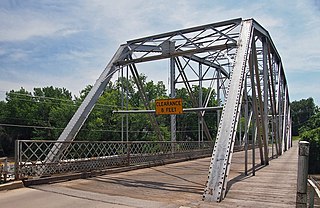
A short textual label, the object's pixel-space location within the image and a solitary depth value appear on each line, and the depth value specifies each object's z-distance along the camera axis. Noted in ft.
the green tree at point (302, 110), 374.84
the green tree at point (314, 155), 71.92
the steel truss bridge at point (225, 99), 24.59
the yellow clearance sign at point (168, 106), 47.06
